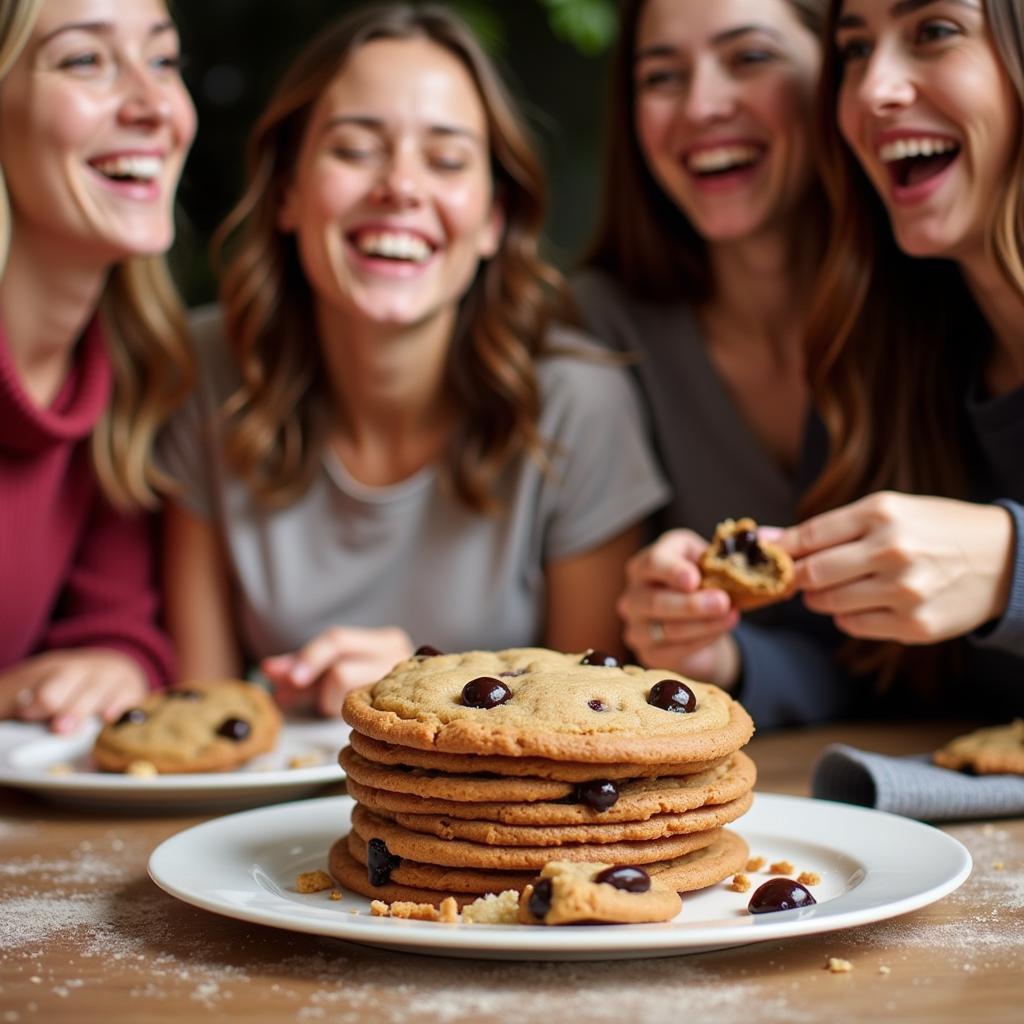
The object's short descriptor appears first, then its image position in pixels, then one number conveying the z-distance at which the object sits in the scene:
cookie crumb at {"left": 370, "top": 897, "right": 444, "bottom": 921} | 0.90
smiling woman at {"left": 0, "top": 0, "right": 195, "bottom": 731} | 1.29
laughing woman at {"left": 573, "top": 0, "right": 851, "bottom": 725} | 1.38
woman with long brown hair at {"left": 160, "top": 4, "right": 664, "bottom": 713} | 1.40
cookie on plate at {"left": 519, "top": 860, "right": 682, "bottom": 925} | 0.84
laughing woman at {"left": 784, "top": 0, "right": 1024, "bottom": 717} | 1.11
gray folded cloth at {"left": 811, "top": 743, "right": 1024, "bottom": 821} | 1.08
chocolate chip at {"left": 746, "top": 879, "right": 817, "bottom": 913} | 0.91
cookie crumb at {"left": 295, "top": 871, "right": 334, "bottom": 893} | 0.95
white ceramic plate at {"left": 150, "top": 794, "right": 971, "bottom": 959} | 0.82
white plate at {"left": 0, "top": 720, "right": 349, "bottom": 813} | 1.11
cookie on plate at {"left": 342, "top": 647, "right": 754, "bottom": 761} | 0.90
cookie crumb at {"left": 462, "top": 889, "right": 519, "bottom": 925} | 0.88
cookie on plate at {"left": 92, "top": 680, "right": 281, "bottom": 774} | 1.16
